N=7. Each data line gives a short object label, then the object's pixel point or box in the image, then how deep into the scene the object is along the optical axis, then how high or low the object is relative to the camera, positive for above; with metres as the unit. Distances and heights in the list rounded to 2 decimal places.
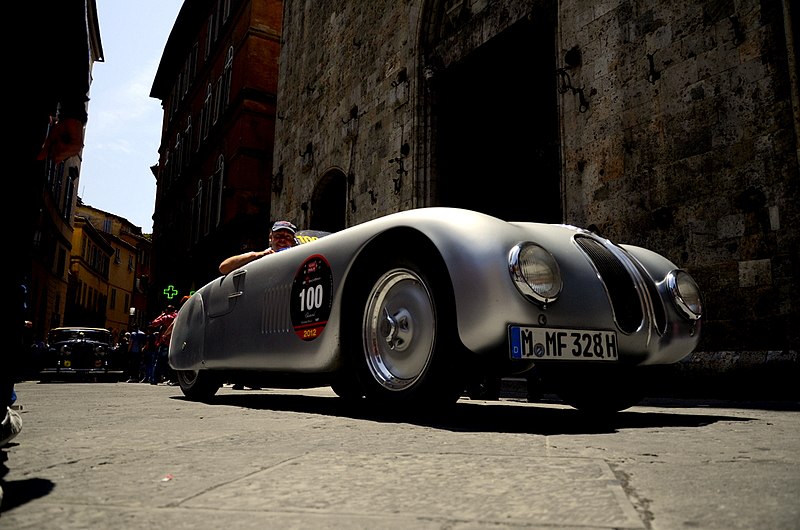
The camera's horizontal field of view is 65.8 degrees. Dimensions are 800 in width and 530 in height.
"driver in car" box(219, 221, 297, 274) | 4.57 +0.91
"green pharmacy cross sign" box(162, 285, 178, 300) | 18.42 +2.11
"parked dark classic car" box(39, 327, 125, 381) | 13.68 +0.12
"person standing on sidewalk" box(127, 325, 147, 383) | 14.78 +0.17
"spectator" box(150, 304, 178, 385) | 10.14 +0.28
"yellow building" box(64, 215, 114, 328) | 38.62 +5.88
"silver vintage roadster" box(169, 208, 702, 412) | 2.62 +0.26
